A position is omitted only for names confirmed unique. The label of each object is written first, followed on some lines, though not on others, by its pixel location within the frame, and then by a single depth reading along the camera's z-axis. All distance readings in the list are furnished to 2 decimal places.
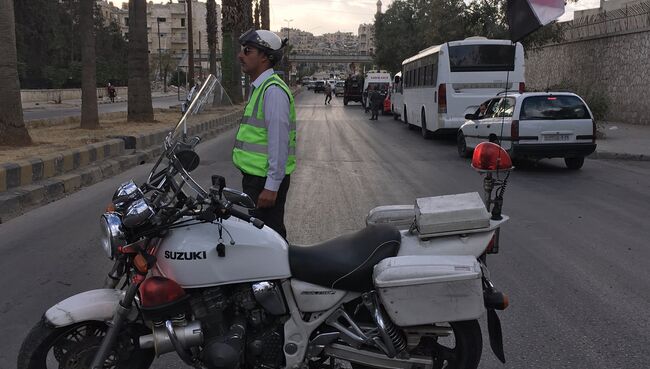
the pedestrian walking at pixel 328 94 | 47.51
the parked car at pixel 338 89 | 68.25
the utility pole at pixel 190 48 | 38.78
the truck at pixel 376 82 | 37.25
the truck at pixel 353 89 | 45.25
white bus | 16.28
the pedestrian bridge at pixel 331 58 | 124.31
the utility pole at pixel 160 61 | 82.34
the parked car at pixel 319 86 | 80.38
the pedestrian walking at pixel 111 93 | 48.56
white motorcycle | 2.79
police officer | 3.64
